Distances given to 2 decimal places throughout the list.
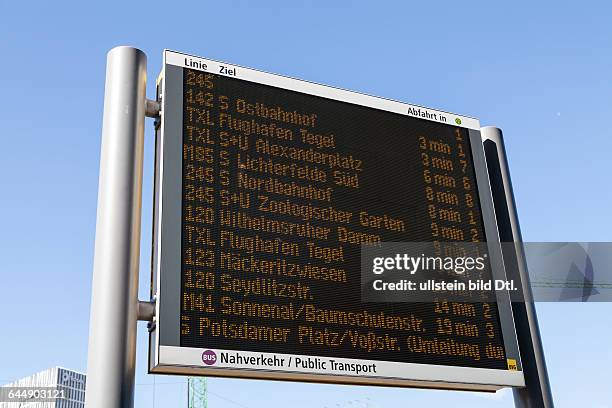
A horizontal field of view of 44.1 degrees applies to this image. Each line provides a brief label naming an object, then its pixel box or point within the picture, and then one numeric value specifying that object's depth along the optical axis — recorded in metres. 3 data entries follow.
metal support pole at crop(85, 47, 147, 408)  7.81
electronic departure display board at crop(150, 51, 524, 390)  8.21
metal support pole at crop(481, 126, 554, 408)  10.28
